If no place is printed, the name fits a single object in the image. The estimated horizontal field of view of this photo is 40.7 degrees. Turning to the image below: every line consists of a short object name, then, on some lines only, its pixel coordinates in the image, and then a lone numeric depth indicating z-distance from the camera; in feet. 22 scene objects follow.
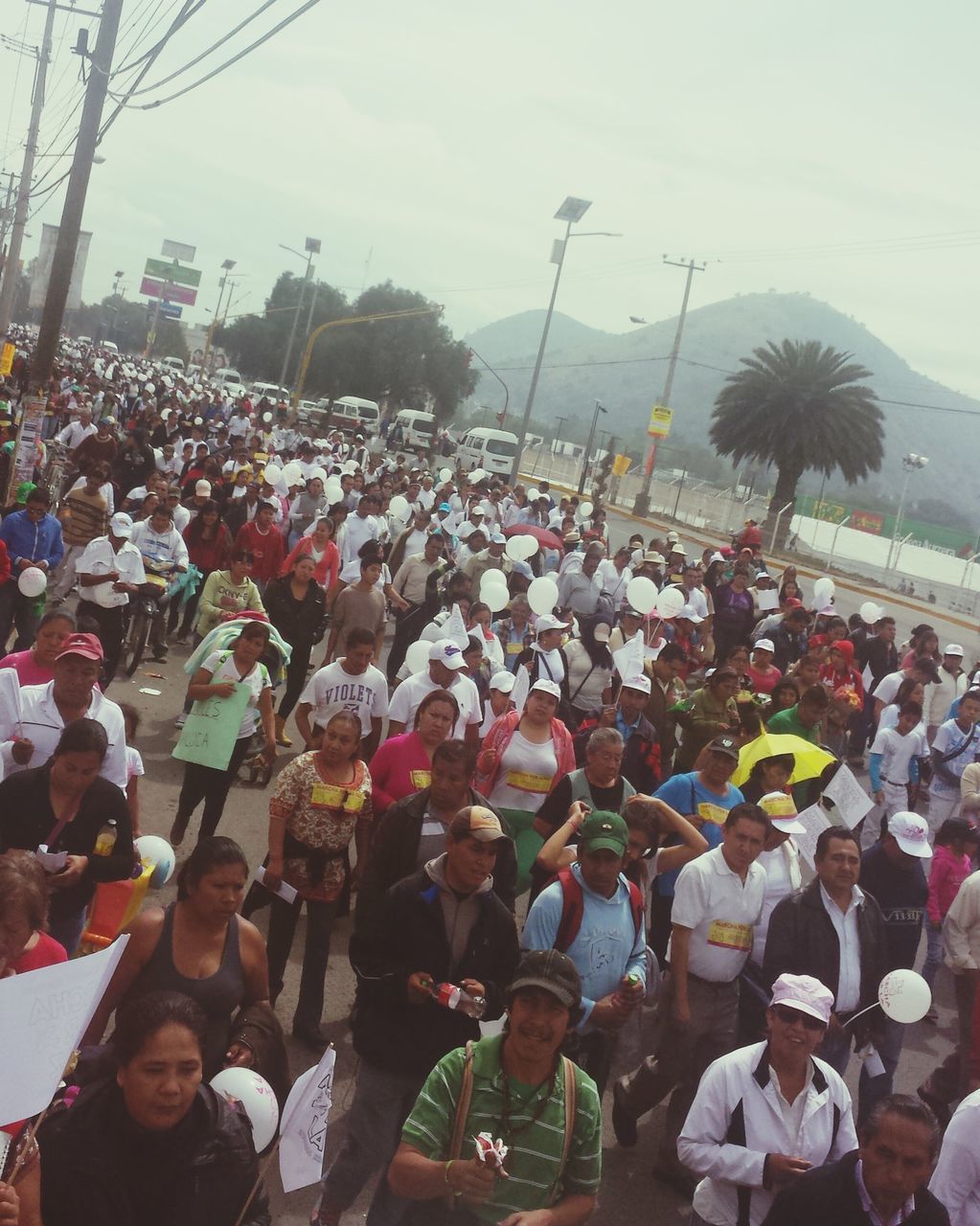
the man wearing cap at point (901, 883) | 21.08
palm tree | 145.59
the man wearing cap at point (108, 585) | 32.96
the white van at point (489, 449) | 163.84
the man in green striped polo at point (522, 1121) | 11.38
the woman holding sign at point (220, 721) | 23.65
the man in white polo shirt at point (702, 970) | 18.07
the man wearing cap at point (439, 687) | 25.44
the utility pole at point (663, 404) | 148.87
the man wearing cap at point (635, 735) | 26.22
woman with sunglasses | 13.43
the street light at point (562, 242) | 125.29
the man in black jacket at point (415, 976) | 14.26
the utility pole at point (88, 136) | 48.32
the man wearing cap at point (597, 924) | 16.37
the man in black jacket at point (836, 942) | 17.67
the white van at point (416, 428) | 179.32
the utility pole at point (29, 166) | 115.03
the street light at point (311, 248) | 233.86
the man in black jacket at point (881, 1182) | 12.00
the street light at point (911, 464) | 157.17
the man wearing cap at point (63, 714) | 18.30
